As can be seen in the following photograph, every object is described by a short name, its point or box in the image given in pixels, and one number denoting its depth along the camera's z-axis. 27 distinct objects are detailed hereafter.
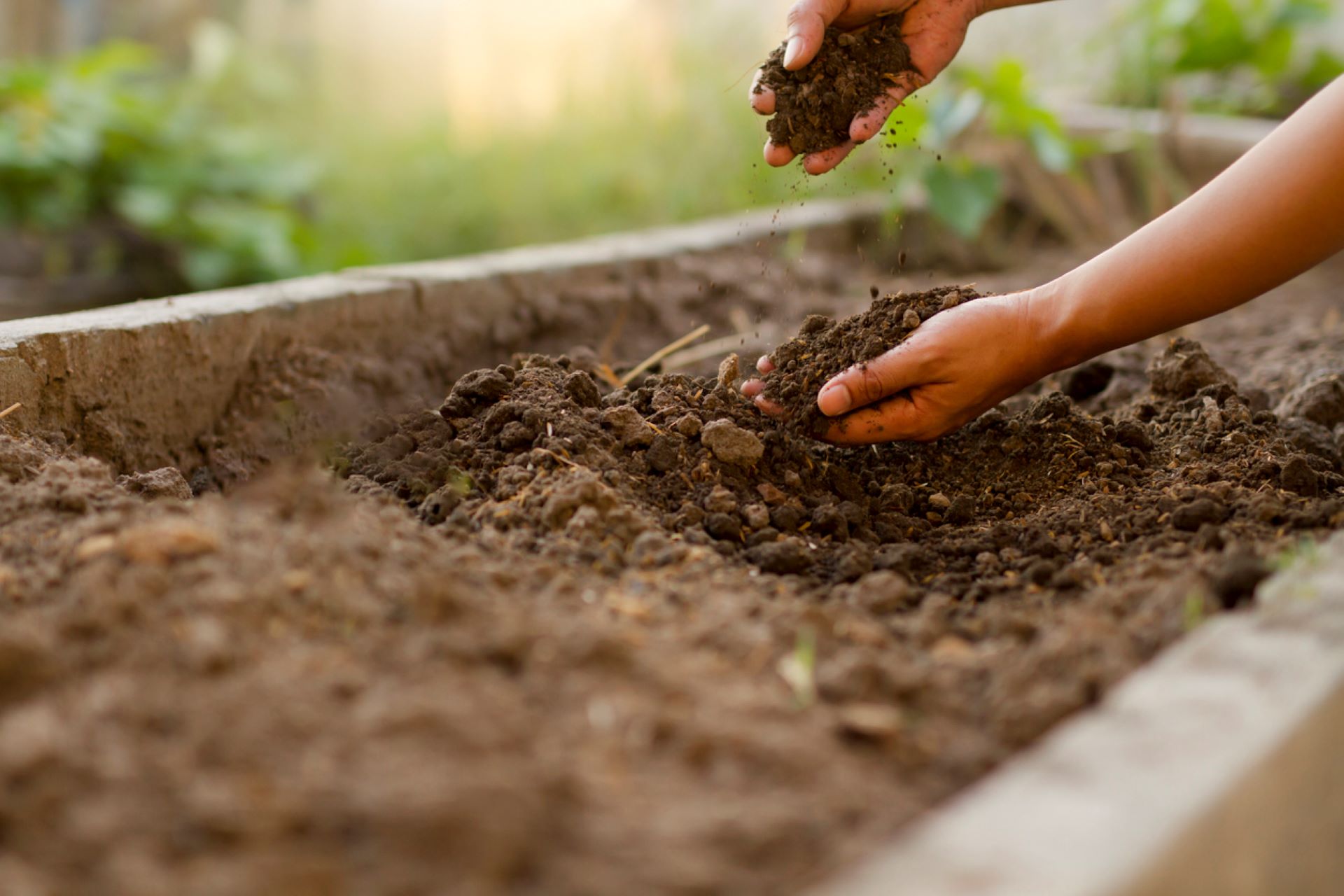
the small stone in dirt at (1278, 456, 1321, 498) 1.36
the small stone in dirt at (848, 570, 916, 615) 1.23
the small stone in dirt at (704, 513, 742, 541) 1.31
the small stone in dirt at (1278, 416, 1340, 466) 1.45
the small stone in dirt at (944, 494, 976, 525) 1.38
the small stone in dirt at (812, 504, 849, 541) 1.34
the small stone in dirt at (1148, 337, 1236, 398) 1.50
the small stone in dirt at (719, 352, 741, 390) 1.46
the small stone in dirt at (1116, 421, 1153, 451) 1.44
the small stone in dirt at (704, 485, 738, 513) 1.33
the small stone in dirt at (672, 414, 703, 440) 1.39
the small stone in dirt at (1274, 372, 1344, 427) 1.51
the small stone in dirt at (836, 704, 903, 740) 1.11
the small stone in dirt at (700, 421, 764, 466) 1.37
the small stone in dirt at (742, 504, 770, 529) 1.32
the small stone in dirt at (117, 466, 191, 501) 1.37
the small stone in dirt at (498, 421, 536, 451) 1.37
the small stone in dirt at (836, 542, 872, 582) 1.27
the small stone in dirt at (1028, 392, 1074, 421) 1.46
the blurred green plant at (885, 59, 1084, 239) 2.19
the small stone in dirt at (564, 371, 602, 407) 1.42
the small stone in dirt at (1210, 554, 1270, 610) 1.19
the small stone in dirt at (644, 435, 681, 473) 1.37
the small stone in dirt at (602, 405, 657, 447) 1.38
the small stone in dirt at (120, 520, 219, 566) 1.18
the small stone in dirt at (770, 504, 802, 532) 1.33
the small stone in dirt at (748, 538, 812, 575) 1.28
